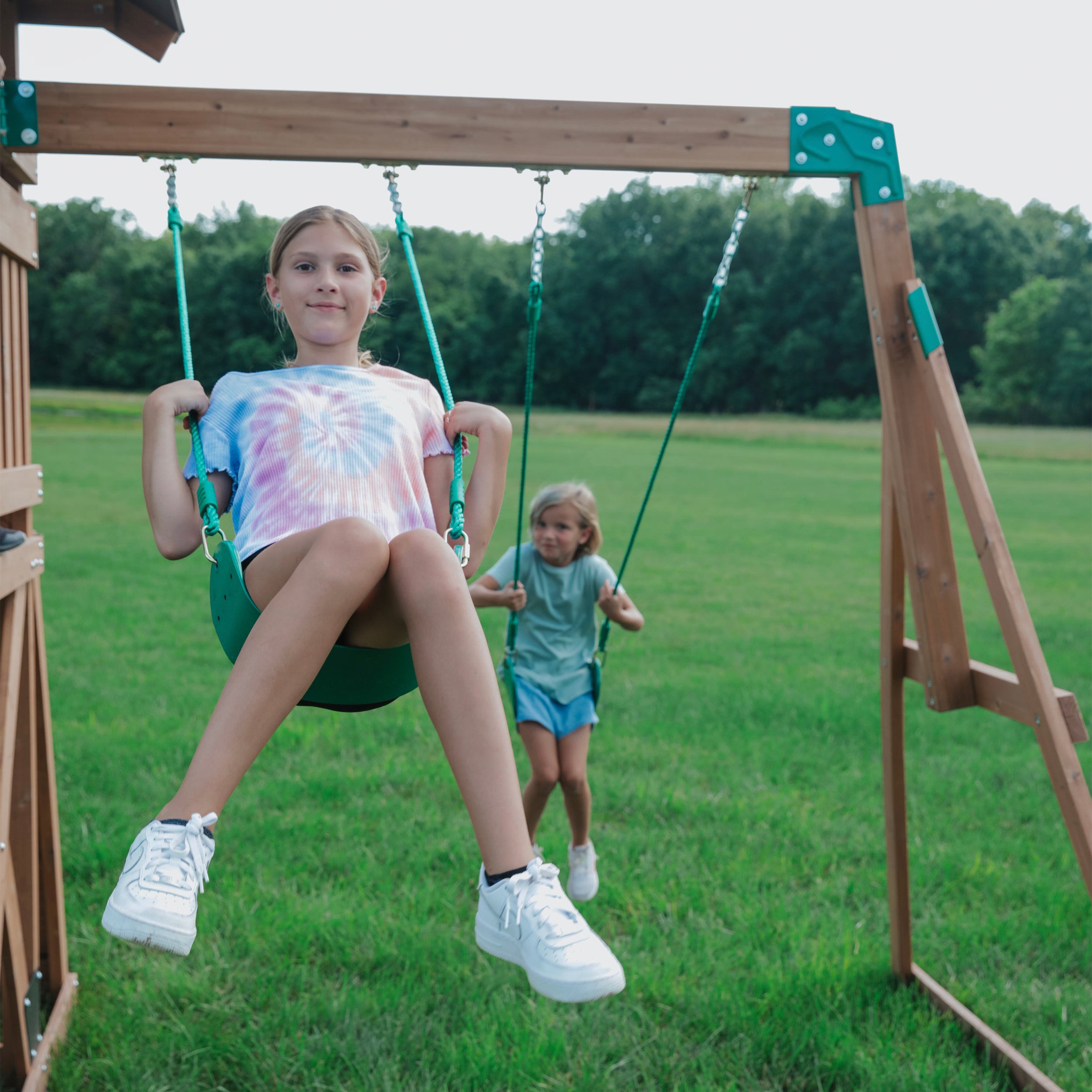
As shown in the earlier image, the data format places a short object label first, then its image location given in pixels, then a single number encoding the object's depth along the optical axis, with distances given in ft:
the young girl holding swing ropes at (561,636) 12.64
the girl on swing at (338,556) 6.62
